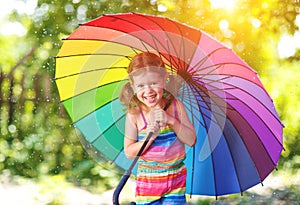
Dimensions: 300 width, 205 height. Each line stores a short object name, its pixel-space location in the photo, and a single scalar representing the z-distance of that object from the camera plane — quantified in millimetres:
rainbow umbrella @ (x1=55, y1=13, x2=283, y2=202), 2189
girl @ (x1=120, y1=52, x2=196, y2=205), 2094
